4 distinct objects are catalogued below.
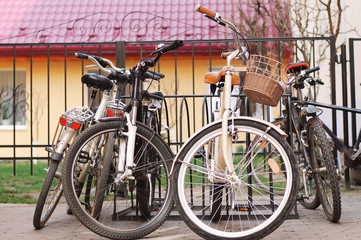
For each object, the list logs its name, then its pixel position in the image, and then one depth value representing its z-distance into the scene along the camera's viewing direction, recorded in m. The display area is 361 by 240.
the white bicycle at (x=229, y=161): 5.95
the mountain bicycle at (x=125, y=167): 6.41
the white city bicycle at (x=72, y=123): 7.01
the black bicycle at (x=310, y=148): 7.21
